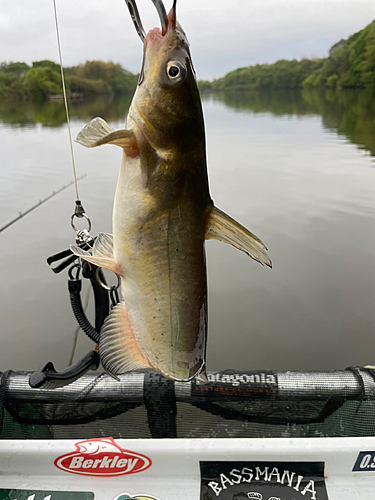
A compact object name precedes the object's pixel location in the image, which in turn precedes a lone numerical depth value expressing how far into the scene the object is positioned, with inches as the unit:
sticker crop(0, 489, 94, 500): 19.1
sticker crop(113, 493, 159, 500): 19.2
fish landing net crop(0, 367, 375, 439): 21.9
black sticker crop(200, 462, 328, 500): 19.6
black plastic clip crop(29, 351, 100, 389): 18.5
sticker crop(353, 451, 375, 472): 19.3
